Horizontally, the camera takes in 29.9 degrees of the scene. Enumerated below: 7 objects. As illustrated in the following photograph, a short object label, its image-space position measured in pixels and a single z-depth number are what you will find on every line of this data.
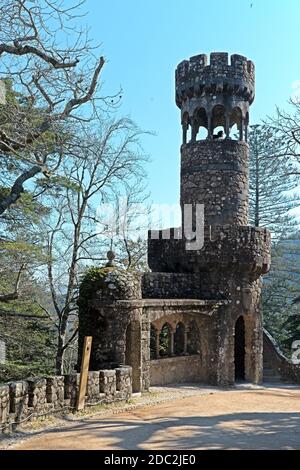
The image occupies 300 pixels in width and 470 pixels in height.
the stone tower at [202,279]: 13.70
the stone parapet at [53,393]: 9.12
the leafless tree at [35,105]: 9.51
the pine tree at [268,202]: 38.34
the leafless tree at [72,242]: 19.84
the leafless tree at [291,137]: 14.16
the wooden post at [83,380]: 10.99
